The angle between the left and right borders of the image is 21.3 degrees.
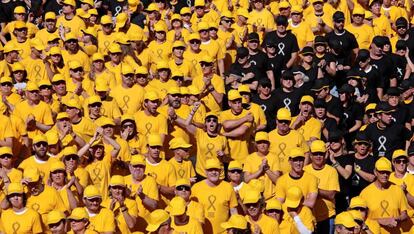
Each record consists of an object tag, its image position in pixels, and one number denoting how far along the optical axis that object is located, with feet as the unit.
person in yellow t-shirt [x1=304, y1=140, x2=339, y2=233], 53.98
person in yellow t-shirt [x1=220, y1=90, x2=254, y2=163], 59.36
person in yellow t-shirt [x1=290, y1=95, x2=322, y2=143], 59.93
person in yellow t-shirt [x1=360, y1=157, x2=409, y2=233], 52.31
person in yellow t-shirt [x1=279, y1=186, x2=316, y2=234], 50.34
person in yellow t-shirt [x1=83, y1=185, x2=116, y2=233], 49.49
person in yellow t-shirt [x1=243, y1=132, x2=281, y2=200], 54.65
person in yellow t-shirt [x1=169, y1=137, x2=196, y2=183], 55.16
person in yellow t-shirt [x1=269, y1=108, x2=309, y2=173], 57.31
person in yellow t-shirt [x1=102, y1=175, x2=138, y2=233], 50.47
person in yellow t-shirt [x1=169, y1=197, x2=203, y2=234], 48.85
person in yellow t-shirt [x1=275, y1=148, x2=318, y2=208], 52.80
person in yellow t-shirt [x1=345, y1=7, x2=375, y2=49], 71.82
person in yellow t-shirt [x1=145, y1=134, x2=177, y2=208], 54.03
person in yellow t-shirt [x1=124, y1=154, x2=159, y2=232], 52.19
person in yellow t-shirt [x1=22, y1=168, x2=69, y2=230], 51.78
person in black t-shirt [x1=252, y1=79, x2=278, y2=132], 62.90
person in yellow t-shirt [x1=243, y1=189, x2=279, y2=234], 49.21
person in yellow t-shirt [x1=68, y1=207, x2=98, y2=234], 48.34
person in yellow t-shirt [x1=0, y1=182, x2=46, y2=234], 50.16
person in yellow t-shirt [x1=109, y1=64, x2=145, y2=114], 62.44
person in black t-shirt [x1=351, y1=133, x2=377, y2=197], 55.98
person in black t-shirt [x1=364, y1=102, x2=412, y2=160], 59.00
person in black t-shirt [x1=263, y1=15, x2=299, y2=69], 69.77
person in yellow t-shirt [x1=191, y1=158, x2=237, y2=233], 52.29
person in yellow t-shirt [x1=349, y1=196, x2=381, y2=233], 51.24
